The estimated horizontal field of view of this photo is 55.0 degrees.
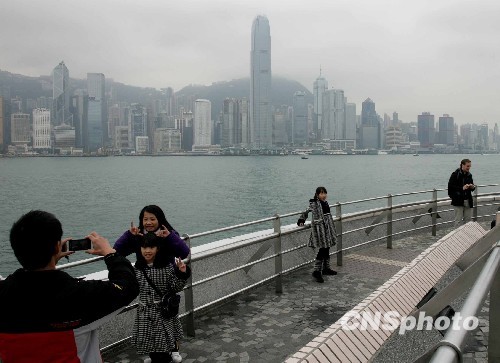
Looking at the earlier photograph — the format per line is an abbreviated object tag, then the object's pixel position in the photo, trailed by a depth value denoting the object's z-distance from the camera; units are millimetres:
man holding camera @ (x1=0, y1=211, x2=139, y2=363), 1929
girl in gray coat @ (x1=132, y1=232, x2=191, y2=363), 4166
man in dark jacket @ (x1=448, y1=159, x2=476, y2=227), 10289
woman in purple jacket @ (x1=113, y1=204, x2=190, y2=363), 4277
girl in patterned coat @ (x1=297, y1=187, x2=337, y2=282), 7180
